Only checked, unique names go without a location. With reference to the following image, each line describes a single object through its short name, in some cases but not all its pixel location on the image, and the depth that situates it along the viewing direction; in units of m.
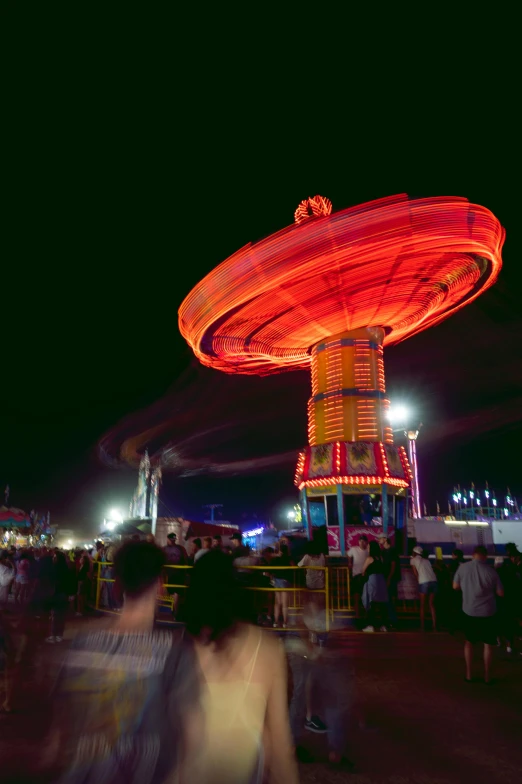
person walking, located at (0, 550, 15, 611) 9.27
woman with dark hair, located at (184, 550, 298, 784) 2.43
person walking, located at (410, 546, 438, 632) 13.73
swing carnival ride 18.47
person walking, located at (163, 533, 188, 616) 13.16
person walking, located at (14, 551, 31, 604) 15.03
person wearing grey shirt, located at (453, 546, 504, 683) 8.33
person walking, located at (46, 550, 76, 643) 10.77
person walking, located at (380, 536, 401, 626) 13.66
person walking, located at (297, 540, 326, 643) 12.29
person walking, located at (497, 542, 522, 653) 10.76
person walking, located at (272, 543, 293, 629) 12.44
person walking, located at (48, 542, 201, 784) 2.50
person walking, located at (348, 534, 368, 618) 13.88
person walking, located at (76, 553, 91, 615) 15.62
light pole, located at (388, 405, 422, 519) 38.41
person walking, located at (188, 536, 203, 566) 13.91
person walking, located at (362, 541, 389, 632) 12.46
